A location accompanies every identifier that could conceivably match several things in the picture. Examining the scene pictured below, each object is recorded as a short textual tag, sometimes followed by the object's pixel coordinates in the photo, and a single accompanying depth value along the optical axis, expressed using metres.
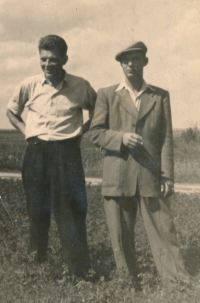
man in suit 3.65
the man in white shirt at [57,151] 3.76
